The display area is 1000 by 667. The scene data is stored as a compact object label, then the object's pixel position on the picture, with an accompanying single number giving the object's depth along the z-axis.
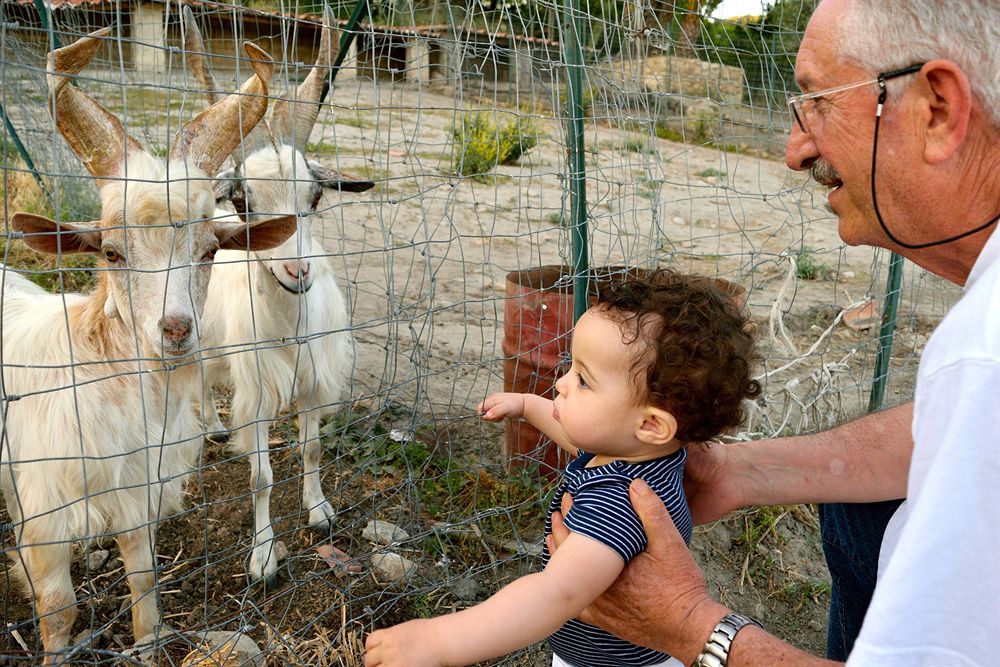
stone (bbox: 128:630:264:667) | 2.40
